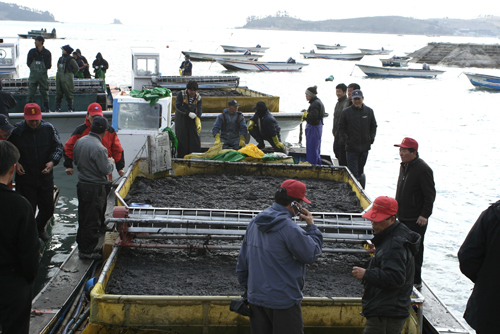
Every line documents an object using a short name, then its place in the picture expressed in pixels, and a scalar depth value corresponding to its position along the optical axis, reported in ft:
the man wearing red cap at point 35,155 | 18.48
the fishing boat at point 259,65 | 148.15
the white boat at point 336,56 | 231.50
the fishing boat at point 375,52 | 268.62
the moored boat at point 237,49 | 206.76
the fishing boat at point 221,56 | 157.64
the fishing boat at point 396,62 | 145.28
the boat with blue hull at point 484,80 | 118.76
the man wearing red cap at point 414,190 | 16.47
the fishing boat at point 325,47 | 298.21
